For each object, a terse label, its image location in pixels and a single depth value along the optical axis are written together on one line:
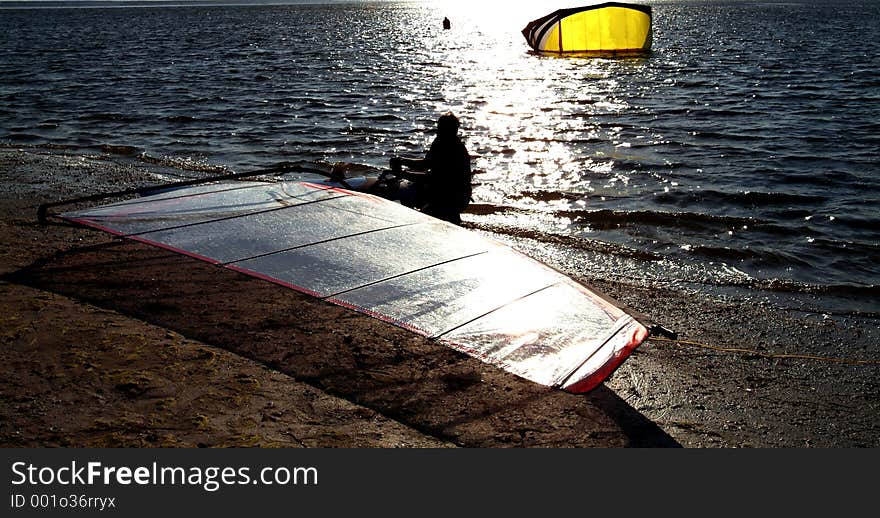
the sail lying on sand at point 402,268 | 5.60
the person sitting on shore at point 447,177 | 8.56
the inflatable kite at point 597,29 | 37.25
